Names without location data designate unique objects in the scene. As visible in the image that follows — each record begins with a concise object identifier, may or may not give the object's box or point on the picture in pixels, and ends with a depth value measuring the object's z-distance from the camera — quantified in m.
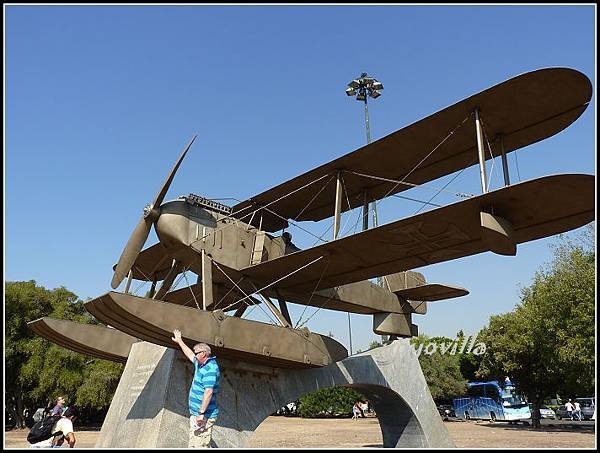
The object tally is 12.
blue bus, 36.84
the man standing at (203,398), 6.19
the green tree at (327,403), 47.51
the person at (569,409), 39.59
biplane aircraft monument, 9.48
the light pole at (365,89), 26.97
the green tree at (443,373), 47.19
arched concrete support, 10.80
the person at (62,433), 8.48
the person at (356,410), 44.20
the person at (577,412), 38.97
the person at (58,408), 9.00
